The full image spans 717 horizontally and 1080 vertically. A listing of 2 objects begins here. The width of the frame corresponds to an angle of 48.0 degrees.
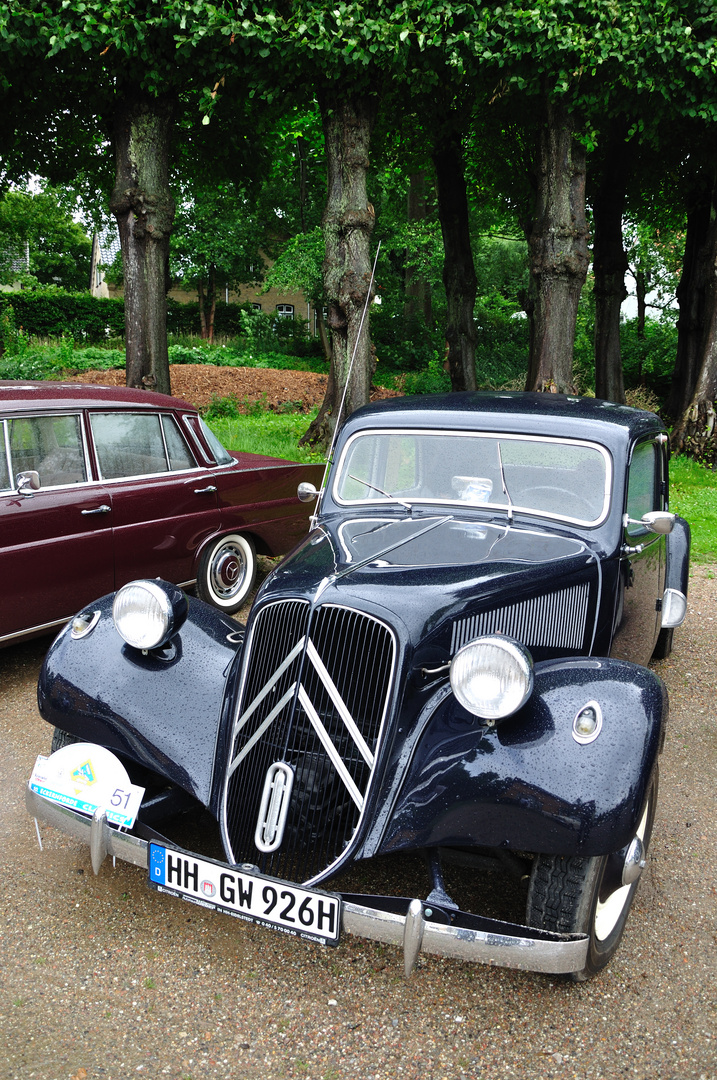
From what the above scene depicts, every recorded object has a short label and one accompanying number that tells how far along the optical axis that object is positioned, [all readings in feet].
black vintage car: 8.14
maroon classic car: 16.26
